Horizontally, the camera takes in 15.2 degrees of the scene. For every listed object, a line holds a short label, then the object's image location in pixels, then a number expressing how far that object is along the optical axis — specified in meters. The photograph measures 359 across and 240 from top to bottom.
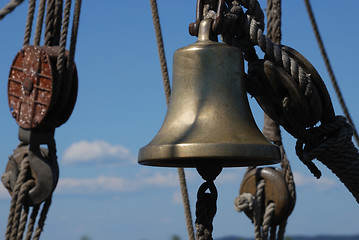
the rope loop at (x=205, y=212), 2.61
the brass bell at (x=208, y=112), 2.50
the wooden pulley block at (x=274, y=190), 5.11
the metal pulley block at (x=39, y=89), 4.56
